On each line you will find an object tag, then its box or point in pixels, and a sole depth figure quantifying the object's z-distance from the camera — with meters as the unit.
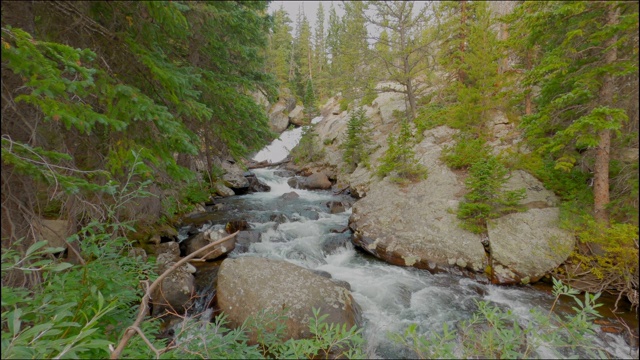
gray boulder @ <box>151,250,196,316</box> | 5.46
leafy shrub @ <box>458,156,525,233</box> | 7.69
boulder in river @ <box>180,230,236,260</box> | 7.95
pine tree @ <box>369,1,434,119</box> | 14.19
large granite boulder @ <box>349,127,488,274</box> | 7.45
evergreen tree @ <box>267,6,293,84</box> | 35.03
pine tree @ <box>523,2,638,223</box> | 5.12
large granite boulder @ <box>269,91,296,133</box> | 33.66
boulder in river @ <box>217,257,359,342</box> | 4.80
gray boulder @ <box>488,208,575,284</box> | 6.66
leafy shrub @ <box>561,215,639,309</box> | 5.18
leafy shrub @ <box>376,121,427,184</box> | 11.06
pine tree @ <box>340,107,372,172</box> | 16.94
